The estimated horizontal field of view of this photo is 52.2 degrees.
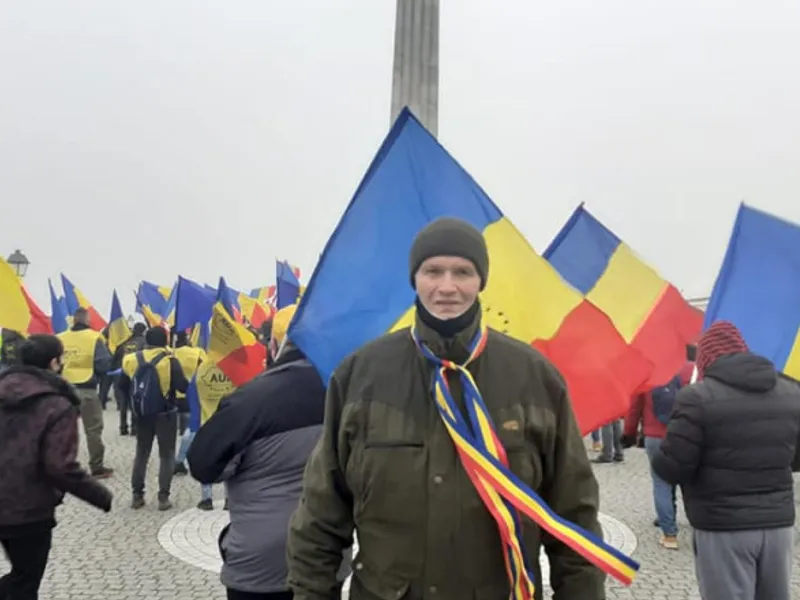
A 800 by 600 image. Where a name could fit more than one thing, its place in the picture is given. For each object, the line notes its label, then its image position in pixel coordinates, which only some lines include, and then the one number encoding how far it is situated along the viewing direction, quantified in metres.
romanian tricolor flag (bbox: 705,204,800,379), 4.68
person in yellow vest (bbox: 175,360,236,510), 7.04
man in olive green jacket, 1.89
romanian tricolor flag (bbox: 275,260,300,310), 13.58
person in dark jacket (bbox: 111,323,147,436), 11.08
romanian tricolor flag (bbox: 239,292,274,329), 14.59
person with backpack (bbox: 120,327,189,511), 7.77
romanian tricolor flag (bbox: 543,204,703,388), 5.63
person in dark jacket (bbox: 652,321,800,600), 3.32
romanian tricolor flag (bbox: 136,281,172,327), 20.33
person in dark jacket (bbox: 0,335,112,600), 3.67
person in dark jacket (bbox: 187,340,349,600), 2.83
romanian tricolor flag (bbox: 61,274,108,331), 16.28
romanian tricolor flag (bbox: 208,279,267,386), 6.57
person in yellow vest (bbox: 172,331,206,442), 8.24
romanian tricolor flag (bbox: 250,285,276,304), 23.61
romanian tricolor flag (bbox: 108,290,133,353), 14.52
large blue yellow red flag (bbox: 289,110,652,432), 3.39
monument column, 5.34
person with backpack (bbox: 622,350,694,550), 6.47
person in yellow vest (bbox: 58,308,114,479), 9.23
